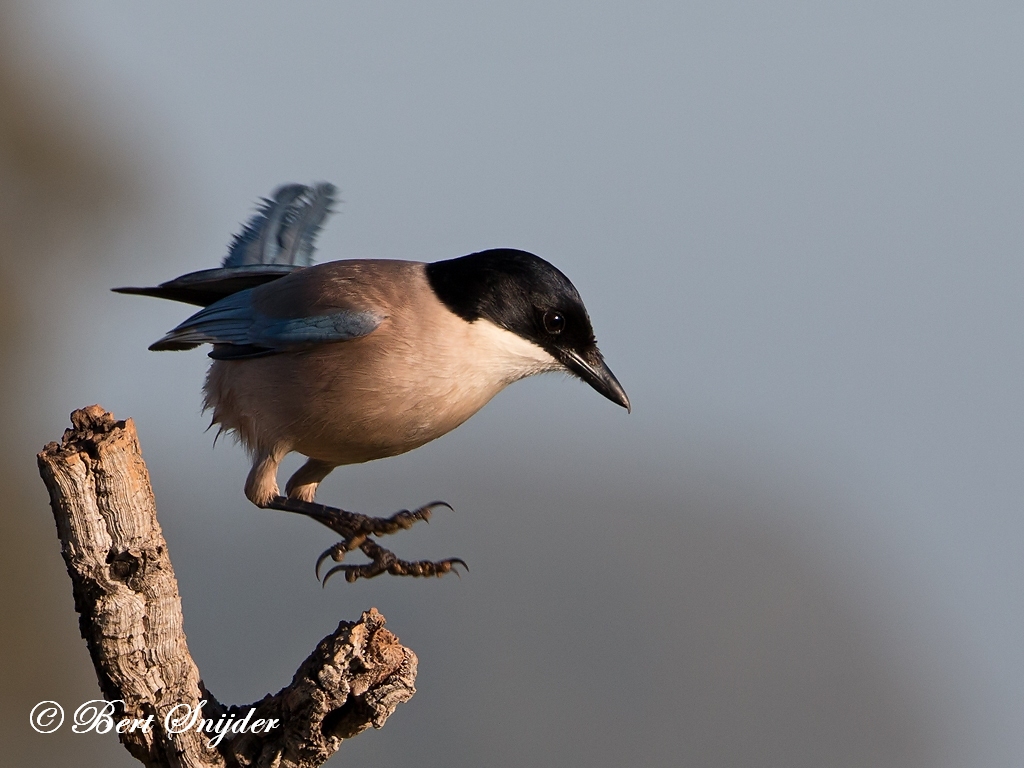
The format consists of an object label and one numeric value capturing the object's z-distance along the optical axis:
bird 9.90
